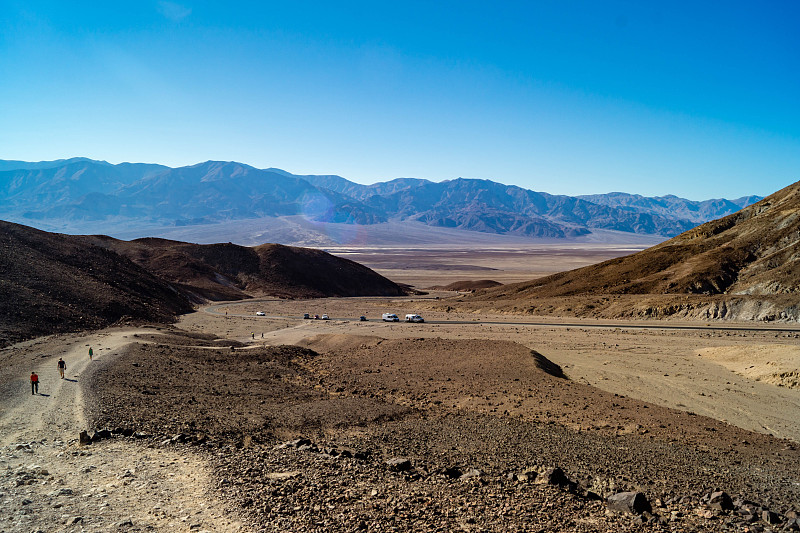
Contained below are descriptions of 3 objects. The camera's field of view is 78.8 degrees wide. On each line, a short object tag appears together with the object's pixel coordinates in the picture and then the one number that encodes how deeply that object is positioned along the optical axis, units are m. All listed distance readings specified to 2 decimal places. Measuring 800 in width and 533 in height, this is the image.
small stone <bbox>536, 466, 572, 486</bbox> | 11.26
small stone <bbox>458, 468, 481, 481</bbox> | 11.70
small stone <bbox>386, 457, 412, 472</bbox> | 12.14
